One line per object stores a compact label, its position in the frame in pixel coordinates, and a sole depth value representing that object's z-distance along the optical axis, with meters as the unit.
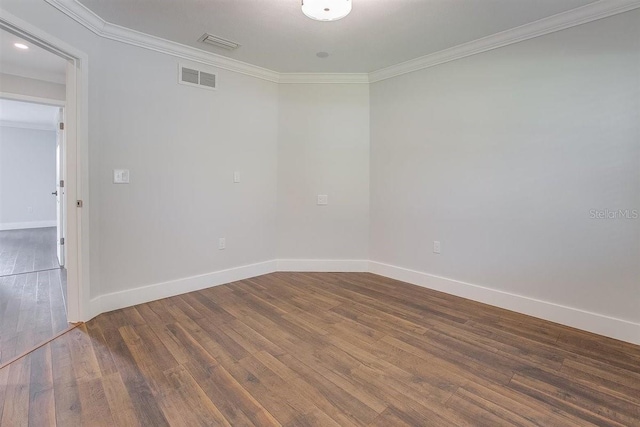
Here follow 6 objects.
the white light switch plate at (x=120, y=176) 2.74
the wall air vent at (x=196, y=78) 3.08
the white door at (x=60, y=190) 4.11
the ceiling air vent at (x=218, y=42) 2.84
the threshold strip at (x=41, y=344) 1.92
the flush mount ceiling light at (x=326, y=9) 2.03
